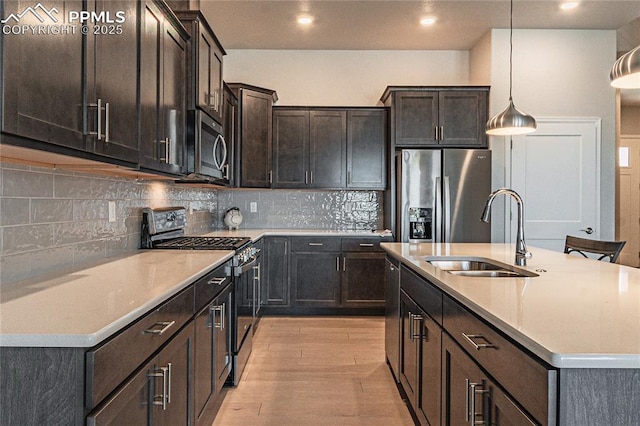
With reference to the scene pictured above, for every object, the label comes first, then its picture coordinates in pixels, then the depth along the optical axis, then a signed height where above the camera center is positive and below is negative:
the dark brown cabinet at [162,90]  2.32 +0.67
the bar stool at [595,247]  2.71 -0.21
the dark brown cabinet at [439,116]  4.81 +1.00
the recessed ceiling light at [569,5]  4.13 +1.87
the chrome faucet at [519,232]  2.37 -0.10
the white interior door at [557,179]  4.77 +0.34
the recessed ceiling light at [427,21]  4.46 +1.86
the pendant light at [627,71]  1.69 +0.53
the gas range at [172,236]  3.03 -0.18
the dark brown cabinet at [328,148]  5.14 +0.71
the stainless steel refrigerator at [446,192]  4.64 +0.20
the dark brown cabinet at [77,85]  1.29 +0.43
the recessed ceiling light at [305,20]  4.46 +1.87
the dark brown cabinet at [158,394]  1.23 -0.57
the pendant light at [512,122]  2.95 +0.57
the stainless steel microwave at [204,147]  3.04 +0.46
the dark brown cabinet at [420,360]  2.02 -0.74
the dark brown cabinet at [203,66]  3.05 +1.03
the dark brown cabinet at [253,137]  4.85 +0.80
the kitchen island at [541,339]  1.02 -0.33
